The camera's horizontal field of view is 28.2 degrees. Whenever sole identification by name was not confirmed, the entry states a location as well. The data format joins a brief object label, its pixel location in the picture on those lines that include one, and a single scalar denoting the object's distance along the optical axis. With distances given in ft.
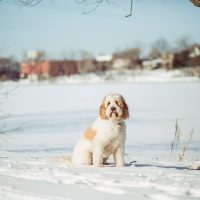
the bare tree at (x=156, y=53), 178.25
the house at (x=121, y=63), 217.56
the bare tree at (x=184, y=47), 128.29
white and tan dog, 20.85
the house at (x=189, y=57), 144.33
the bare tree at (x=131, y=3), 21.14
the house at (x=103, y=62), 242.37
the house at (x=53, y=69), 200.97
